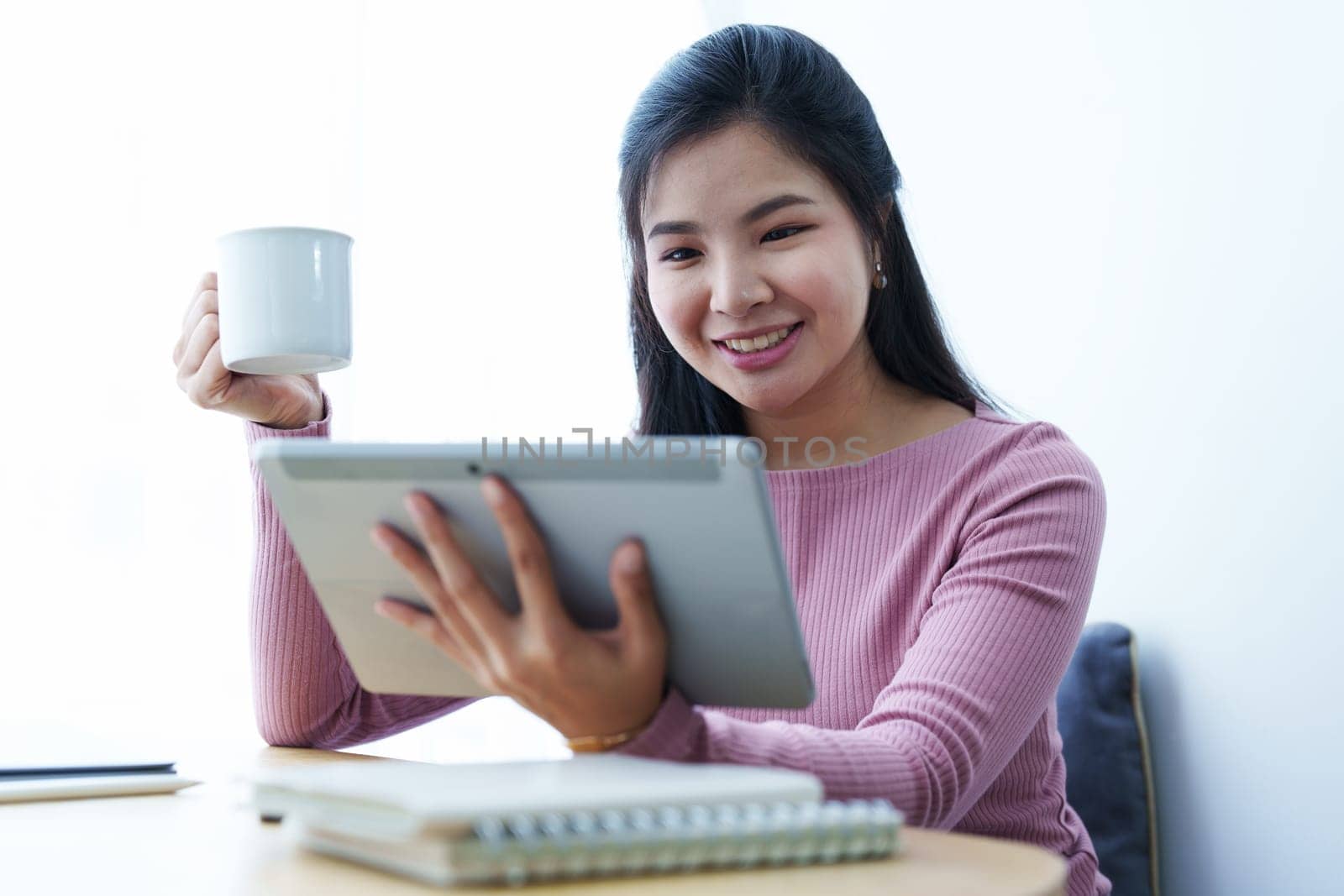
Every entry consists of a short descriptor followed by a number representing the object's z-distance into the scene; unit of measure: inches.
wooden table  21.5
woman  41.1
